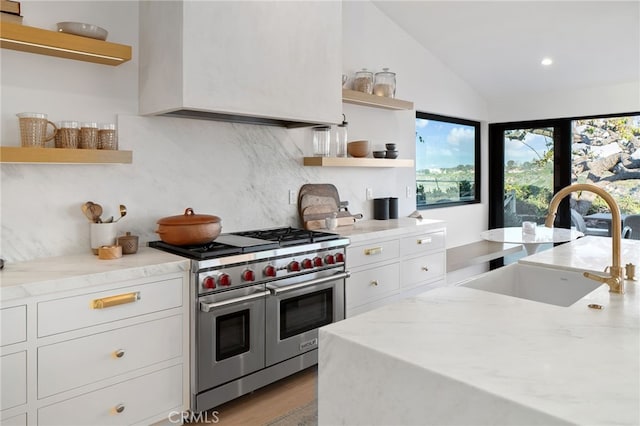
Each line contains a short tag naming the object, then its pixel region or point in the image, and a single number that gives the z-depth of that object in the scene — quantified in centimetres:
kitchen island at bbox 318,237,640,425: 89
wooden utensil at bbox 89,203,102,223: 258
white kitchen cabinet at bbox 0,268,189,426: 193
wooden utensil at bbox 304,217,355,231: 364
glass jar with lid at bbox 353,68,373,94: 396
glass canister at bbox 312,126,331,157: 375
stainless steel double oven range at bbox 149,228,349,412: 247
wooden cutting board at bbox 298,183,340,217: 369
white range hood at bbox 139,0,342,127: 249
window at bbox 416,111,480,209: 510
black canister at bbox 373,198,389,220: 429
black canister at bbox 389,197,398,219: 436
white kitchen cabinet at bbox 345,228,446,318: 335
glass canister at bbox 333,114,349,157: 386
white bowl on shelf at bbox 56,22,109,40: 237
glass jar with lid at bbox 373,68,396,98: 408
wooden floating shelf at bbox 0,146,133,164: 216
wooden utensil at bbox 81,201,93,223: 257
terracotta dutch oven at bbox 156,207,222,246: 259
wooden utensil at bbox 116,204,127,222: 268
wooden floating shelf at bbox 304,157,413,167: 357
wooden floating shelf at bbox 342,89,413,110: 370
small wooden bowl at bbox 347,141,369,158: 394
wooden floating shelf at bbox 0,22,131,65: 214
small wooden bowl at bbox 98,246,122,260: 240
